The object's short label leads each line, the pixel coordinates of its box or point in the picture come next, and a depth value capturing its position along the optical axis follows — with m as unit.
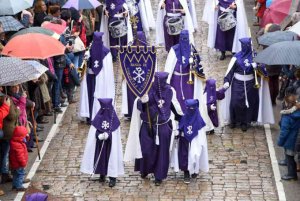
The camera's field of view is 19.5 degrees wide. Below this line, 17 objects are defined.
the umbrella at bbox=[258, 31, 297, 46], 17.09
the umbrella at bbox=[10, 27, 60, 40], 16.21
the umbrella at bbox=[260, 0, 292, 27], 18.80
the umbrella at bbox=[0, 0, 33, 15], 18.08
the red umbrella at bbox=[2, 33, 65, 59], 15.40
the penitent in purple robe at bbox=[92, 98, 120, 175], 14.15
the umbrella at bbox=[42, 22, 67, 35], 17.63
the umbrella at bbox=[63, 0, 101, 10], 19.67
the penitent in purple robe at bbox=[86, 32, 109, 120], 16.88
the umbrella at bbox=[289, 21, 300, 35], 15.84
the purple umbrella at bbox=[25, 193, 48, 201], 9.67
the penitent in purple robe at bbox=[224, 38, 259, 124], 16.84
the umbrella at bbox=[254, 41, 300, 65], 15.10
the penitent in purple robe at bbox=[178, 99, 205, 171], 14.43
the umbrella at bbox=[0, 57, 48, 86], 13.55
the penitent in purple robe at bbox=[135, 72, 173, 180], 14.39
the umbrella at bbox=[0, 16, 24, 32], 17.50
